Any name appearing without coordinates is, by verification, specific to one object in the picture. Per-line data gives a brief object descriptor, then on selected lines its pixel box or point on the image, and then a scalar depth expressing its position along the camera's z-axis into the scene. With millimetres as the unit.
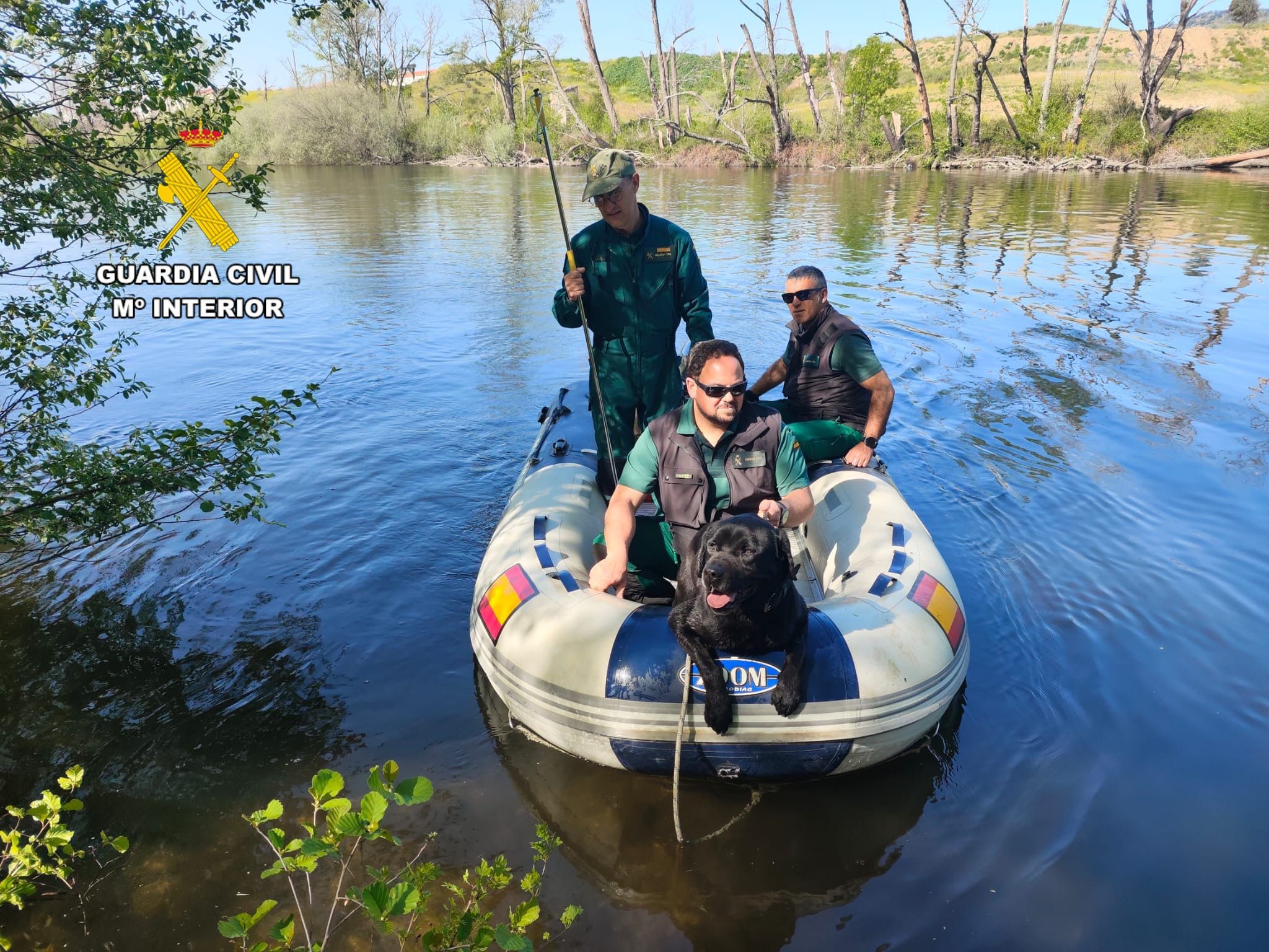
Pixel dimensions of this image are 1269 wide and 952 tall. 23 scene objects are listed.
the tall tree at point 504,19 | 41875
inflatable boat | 3227
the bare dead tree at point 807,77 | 37472
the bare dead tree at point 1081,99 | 30734
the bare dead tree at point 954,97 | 32531
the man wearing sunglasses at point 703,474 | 3666
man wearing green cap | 4715
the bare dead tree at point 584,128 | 40469
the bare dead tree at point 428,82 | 56812
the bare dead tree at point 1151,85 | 30016
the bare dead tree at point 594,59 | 38062
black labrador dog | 2832
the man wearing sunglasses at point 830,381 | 5152
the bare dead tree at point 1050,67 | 31906
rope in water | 3133
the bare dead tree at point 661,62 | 40688
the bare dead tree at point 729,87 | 38656
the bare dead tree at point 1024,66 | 32922
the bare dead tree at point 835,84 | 37594
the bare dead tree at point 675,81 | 41875
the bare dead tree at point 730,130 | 37500
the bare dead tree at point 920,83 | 32250
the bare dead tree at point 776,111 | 35656
